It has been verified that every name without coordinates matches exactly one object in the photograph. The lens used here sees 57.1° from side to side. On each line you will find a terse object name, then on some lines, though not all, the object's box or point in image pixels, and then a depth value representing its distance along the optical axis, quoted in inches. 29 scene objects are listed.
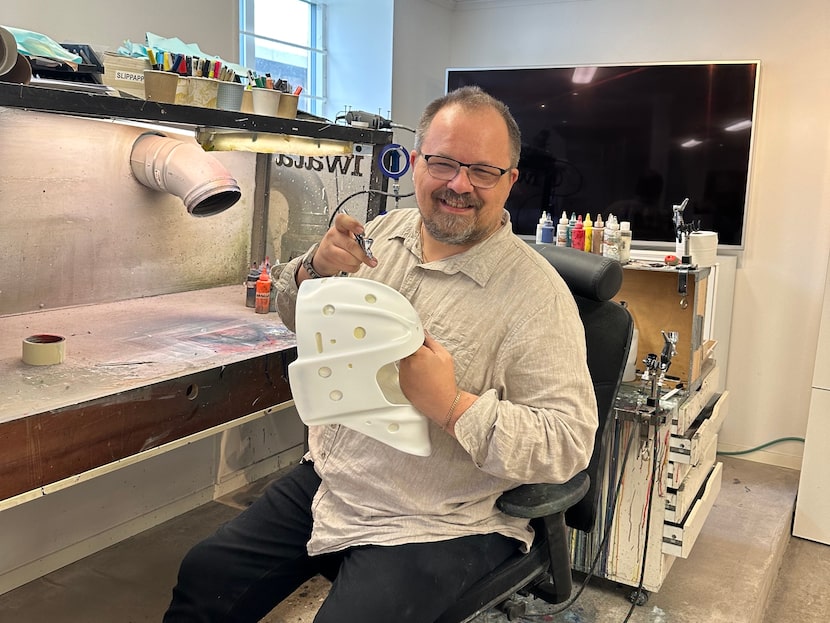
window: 132.8
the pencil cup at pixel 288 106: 83.0
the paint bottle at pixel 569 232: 96.5
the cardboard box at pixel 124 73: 70.4
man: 51.7
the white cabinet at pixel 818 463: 107.0
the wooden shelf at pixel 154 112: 58.1
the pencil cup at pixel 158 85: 70.6
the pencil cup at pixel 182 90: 72.6
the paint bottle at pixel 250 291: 95.4
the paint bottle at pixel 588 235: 93.7
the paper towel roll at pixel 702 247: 92.6
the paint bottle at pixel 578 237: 94.6
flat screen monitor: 133.8
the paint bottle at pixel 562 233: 96.7
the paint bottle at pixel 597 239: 93.0
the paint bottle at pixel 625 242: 91.0
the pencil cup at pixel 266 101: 80.7
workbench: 56.8
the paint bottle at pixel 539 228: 100.3
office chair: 55.9
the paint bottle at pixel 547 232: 99.6
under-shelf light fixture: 80.7
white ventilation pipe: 85.3
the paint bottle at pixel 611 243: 89.9
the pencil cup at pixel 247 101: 79.6
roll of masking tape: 66.2
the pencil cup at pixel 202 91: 73.9
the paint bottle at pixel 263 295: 92.6
